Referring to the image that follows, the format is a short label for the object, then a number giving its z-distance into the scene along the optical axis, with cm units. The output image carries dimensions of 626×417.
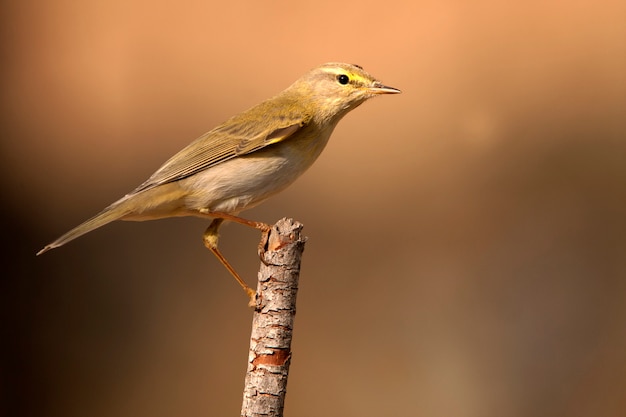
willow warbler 693
